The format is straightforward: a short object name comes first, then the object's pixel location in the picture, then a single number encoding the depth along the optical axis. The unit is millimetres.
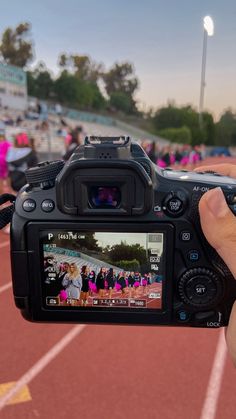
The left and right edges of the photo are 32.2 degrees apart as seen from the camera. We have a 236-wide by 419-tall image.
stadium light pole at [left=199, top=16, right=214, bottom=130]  32625
